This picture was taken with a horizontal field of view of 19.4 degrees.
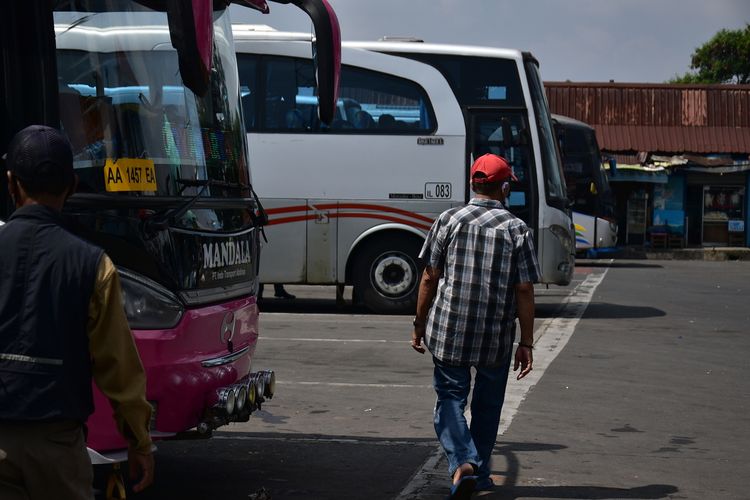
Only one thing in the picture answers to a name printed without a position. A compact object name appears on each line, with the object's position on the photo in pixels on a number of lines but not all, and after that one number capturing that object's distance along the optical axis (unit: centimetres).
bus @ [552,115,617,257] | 5406
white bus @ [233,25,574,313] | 2930
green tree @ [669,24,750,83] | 12763
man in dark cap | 602
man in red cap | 1114
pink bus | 978
